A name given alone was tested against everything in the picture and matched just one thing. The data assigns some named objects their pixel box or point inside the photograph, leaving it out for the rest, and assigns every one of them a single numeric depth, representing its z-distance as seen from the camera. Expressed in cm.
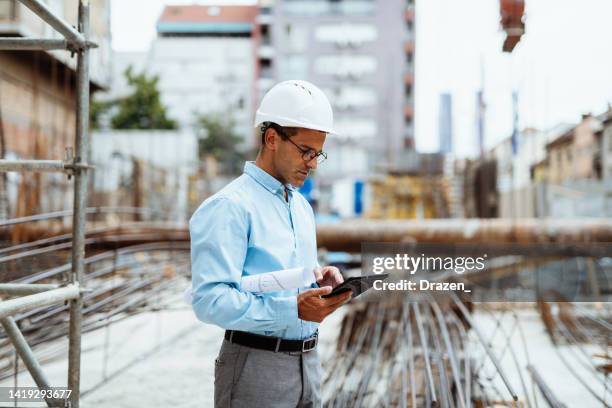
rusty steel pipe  704
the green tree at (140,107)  2869
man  156
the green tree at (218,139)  3434
